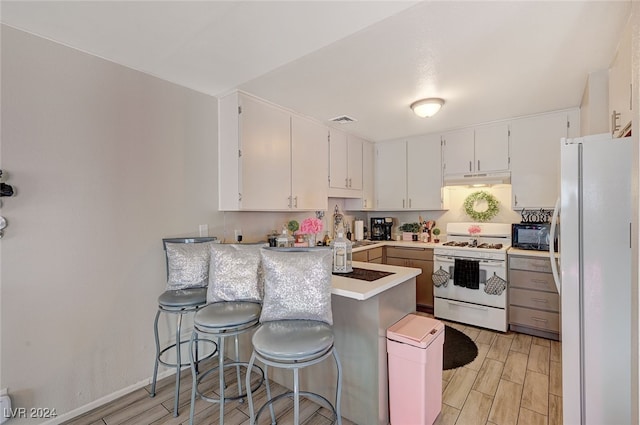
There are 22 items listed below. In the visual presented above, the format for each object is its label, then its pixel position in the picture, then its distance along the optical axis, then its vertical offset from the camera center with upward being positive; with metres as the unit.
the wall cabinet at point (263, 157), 2.65 +0.56
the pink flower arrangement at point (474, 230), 3.67 -0.25
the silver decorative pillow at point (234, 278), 1.86 -0.42
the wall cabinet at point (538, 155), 3.13 +0.62
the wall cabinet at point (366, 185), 4.32 +0.41
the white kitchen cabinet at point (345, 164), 3.72 +0.65
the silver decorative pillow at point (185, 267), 2.16 -0.40
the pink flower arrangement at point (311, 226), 2.24 -0.11
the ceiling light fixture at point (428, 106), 2.75 +1.01
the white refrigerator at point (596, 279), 1.52 -0.38
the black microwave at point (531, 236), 3.16 -0.29
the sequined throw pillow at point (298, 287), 1.56 -0.41
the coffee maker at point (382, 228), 4.45 -0.26
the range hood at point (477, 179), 3.46 +0.40
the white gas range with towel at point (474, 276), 3.16 -0.75
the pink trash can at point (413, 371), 1.64 -0.94
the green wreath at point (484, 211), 3.81 +0.06
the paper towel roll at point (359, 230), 4.37 -0.28
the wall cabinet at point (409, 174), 3.99 +0.54
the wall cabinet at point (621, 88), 1.62 +0.77
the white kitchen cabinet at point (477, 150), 3.48 +0.77
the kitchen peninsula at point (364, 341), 1.72 -0.81
